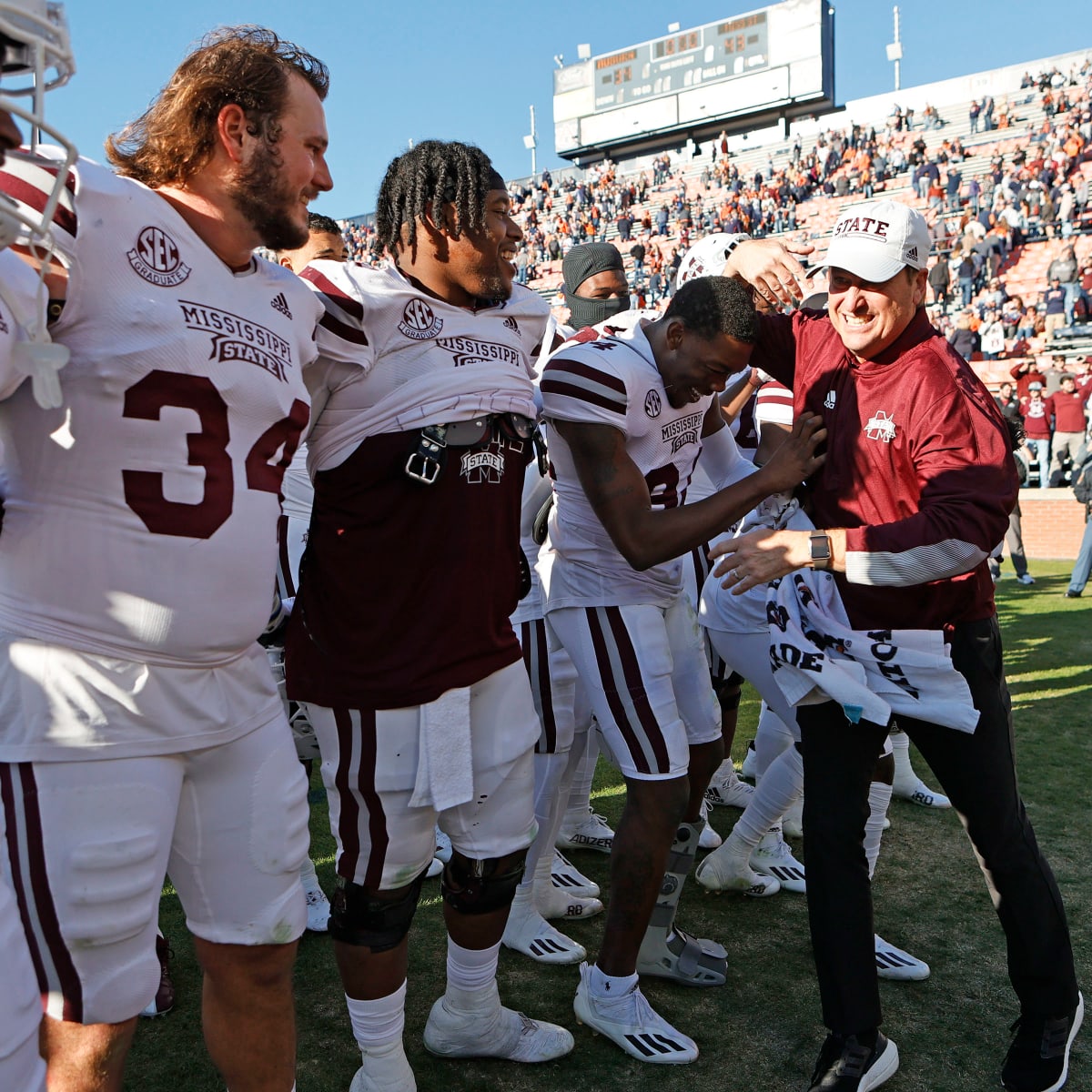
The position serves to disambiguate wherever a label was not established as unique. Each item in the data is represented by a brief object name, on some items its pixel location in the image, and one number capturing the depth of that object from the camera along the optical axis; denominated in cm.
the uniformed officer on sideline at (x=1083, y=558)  1040
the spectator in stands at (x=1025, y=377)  1741
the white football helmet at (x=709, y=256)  401
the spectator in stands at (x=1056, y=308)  2062
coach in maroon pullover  258
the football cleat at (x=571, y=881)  390
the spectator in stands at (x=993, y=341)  2011
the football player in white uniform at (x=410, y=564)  245
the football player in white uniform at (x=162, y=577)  173
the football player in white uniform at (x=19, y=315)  122
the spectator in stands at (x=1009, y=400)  1381
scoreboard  4875
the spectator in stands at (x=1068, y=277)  2069
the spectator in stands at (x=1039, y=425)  1599
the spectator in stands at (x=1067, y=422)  1453
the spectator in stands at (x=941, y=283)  2206
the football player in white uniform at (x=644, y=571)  290
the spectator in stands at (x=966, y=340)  1759
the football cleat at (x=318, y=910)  355
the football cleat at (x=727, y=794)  487
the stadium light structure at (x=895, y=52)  5616
